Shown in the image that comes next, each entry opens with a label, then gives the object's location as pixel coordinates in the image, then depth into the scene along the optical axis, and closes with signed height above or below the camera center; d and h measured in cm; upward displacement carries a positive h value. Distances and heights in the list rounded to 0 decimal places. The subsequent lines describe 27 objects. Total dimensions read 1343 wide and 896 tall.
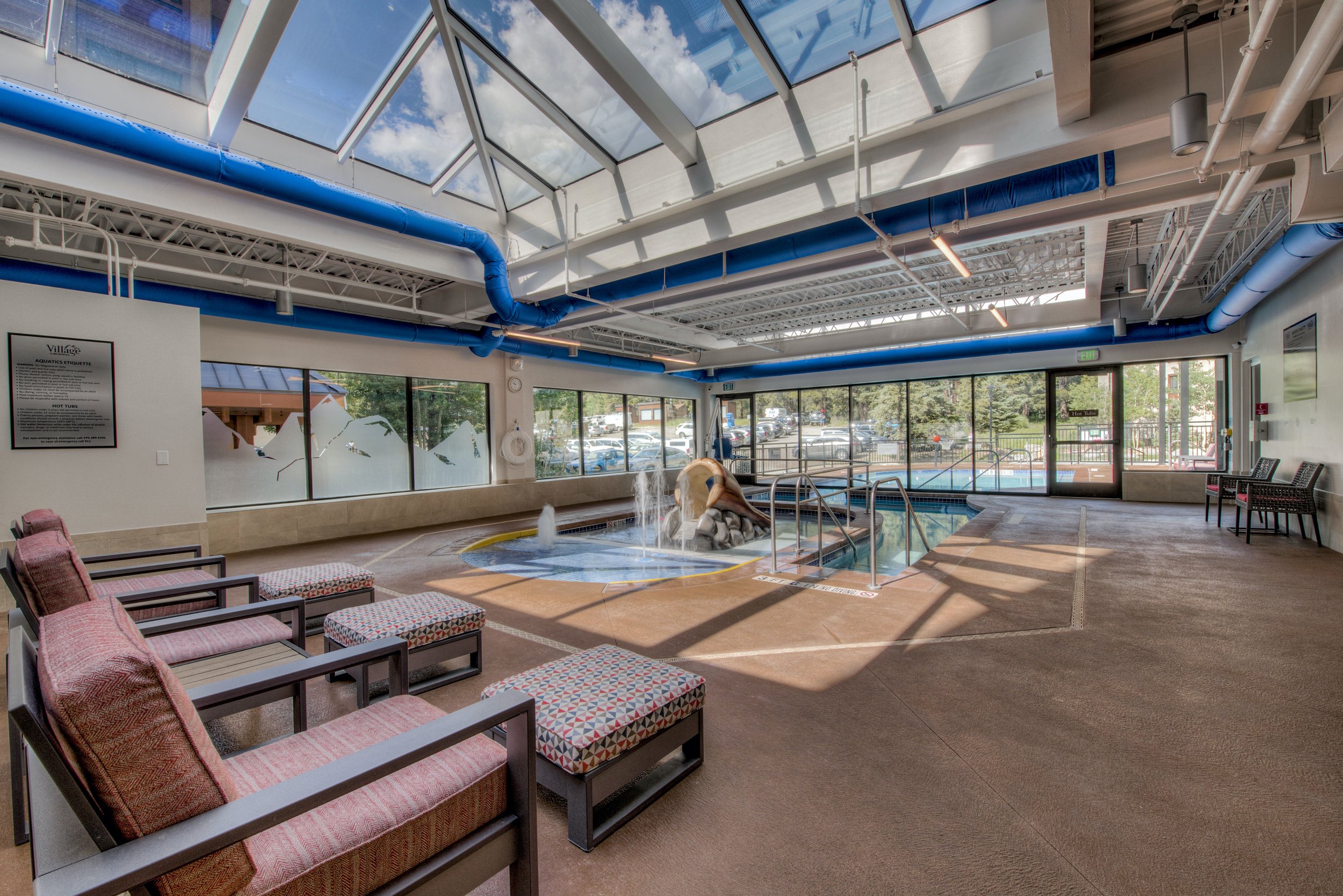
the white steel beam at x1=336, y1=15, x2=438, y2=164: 438 +302
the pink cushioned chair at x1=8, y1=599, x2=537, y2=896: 87 -67
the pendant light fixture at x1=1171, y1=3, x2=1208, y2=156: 266 +148
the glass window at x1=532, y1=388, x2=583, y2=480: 1035 +18
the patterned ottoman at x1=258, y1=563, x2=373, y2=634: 336 -87
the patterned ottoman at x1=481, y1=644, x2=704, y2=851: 167 -91
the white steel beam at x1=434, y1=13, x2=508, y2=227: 416 +303
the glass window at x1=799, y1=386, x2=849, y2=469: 1231 +25
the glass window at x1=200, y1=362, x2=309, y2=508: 652 +16
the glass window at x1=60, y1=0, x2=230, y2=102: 371 +288
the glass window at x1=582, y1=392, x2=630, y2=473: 1133 +19
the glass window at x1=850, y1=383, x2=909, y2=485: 1160 +25
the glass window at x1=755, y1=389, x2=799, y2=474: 1314 +22
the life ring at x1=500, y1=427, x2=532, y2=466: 928 -9
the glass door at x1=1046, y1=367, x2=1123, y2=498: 953 -1
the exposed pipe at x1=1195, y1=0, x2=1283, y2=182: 206 +153
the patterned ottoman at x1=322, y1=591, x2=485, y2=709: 263 -89
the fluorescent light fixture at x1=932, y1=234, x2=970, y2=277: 442 +150
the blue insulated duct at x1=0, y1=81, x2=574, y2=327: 322 +194
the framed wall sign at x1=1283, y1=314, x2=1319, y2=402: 560 +71
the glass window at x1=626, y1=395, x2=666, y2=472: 1243 +16
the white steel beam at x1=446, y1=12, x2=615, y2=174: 429 +298
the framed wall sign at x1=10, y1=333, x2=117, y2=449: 458 +49
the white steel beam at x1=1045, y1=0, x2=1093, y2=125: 257 +195
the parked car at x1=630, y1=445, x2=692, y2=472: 1250 -43
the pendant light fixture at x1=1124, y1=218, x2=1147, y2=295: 585 +162
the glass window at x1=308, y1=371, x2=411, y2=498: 739 +15
